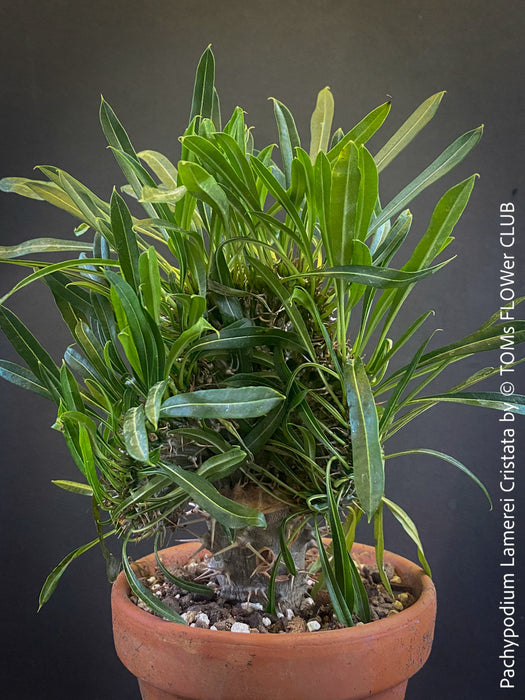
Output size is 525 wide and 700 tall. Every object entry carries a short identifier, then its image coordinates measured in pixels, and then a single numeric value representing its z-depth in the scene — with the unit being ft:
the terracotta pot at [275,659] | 2.34
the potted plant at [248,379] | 2.33
